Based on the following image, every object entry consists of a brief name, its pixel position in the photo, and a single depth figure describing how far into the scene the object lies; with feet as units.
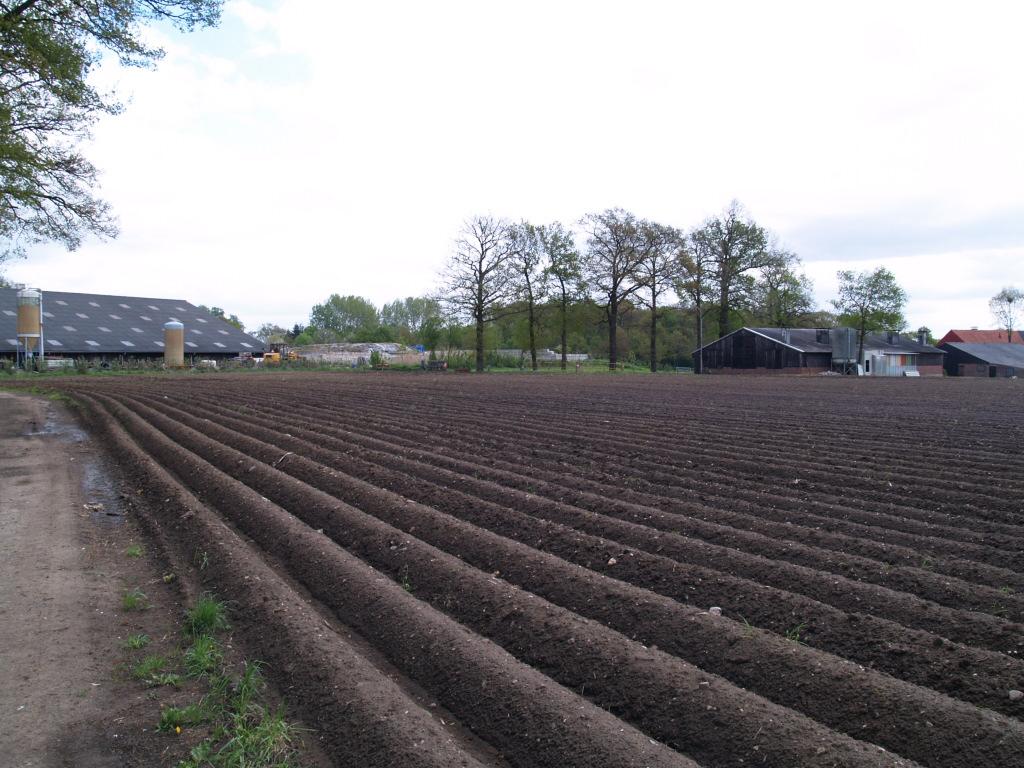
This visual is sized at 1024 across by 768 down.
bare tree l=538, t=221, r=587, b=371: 220.02
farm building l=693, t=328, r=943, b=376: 205.87
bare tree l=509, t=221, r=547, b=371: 215.10
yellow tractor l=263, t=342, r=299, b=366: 223.51
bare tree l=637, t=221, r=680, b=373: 212.84
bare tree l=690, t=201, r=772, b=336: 216.54
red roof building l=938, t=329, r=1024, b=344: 311.68
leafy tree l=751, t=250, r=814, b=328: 220.68
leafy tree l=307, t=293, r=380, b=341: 524.93
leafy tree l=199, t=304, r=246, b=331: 449.19
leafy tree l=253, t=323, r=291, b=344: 487.61
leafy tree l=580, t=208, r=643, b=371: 215.51
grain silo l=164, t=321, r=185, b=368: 187.42
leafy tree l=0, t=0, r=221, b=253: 41.65
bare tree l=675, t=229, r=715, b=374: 212.23
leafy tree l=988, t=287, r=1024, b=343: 304.09
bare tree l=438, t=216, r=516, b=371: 208.33
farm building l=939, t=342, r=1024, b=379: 242.17
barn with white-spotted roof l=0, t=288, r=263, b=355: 185.06
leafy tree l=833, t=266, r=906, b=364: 219.41
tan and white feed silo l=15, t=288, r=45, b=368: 143.64
